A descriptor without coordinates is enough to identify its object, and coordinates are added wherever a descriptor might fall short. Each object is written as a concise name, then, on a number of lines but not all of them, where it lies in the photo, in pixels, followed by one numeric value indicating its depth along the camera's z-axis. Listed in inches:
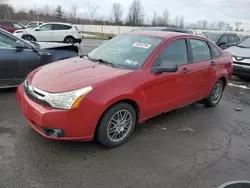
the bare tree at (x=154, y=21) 2574.3
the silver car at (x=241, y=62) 308.5
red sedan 114.7
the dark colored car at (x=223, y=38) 494.3
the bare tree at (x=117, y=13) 2704.7
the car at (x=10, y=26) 765.3
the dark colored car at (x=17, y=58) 205.5
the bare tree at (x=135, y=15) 2466.8
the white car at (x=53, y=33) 641.6
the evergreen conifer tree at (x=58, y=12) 2288.0
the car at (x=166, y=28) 423.2
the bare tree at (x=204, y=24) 2952.3
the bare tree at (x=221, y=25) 2832.2
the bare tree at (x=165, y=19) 2815.0
